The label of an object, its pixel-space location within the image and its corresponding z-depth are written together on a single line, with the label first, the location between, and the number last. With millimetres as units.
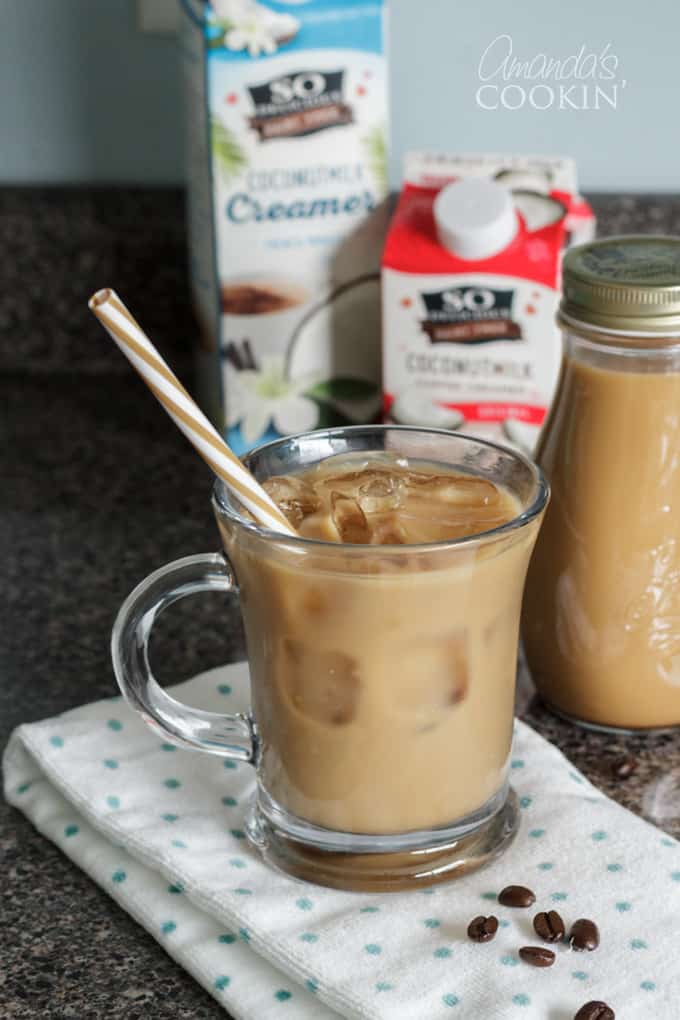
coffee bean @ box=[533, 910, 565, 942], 558
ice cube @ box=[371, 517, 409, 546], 572
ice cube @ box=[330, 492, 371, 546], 575
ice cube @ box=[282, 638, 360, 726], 569
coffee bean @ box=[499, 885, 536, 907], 572
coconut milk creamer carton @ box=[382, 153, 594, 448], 778
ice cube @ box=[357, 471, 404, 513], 582
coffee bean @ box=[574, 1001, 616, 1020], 531
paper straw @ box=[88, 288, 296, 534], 555
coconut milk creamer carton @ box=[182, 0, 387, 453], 792
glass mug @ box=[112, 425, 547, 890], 560
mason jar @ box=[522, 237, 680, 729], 616
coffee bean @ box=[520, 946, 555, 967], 550
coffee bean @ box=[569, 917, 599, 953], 555
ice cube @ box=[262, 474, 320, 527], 589
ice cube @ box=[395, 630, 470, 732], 567
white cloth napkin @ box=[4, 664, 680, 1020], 544
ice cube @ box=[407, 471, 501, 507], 591
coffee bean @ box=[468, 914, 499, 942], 559
